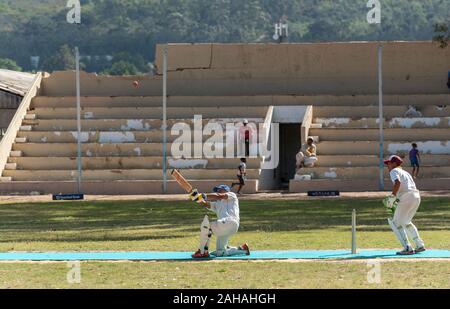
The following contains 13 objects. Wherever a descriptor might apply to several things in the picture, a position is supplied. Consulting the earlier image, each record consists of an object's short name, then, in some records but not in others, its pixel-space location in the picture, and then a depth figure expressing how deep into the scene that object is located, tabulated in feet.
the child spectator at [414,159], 162.40
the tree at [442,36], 190.19
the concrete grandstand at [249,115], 167.53
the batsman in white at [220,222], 85.25
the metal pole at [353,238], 87.51
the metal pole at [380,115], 163.53
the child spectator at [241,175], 159.14
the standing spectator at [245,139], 170.60
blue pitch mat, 85.92
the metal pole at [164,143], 163.02
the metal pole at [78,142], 164.04
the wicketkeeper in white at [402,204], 85.92
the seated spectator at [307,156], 165.78
